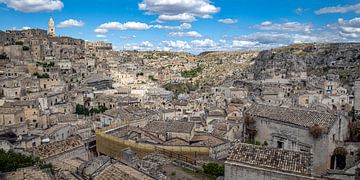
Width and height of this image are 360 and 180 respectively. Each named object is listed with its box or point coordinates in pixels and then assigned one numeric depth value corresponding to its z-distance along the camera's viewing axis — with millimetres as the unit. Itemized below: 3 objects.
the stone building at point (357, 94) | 33741
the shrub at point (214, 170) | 18312
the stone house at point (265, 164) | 13320
